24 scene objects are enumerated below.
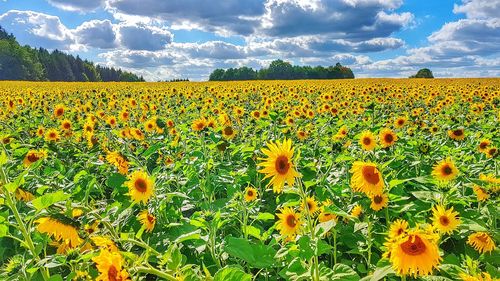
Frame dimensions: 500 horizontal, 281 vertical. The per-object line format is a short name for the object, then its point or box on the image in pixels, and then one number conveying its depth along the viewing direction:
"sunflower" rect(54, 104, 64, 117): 8.30
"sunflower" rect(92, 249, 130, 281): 1.50
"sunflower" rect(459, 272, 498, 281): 1.51
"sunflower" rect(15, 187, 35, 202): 2.77
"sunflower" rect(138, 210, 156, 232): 2.96
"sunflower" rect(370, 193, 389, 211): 2.96
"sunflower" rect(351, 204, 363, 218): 3.07
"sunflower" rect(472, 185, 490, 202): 3.14
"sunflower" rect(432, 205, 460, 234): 2.38
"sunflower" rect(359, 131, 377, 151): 4.36
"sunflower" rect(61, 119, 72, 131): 7.26
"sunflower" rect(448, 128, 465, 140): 5.52
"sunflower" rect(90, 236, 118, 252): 1.78
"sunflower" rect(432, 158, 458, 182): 3.39
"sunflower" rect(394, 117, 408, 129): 7.18
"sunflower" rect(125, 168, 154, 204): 3.16
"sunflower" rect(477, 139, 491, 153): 4.89
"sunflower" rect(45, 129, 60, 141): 6.38
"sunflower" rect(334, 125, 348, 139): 5.66
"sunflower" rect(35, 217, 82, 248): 2.04
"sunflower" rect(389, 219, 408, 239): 2.10
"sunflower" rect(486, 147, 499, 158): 4.23
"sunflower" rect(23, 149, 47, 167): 4.54
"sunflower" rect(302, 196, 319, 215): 3.15
